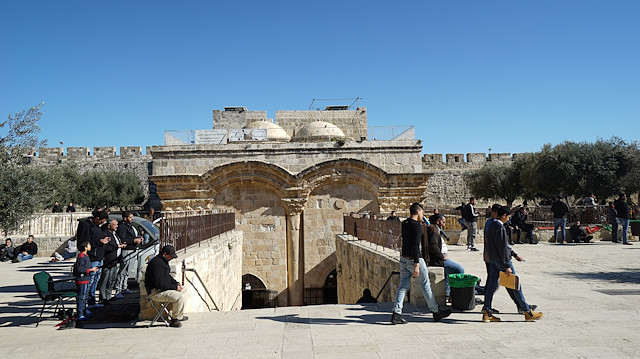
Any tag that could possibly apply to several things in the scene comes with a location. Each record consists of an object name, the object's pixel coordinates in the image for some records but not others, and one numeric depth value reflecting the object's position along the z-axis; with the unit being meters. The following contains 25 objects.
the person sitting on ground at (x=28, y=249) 15.62
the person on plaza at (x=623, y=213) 13.35
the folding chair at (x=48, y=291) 6.36
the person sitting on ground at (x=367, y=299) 7.08
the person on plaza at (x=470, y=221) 12.93
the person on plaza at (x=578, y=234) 15.05
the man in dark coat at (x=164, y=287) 5.71
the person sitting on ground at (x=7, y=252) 15.39
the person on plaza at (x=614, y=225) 14.38
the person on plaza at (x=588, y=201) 18.25
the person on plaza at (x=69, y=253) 15.35
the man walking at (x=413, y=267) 5.36
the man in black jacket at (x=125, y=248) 8.09
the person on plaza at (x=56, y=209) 25.46
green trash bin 5.72
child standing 6.13
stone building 15.80
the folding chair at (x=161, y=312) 5.71
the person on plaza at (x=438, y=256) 6.05
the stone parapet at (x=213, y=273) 6.61
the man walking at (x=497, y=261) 5.32
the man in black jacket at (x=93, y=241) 7.01
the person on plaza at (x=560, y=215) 14.36
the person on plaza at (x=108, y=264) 7.39
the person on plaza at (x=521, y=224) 14.66
